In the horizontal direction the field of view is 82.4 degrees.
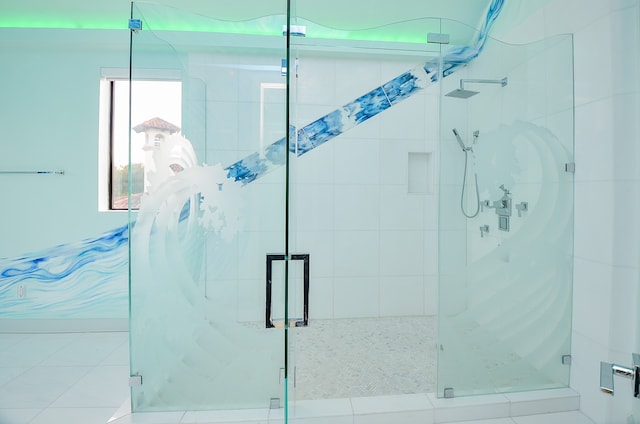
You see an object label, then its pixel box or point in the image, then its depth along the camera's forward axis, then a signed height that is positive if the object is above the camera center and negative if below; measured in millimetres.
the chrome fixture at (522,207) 1902 +26
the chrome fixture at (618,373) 840 -379
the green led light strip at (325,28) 2596 +1329
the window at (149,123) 1557 +369
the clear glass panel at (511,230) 1823 -93
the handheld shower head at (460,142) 1936 +370
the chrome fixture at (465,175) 1935 +197
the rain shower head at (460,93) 1876 +607
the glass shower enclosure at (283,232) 1545 -104
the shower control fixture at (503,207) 1941 +26
